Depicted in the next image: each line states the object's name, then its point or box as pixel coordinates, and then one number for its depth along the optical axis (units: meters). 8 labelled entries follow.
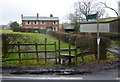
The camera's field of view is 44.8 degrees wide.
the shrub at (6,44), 7.76
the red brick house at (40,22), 59.47
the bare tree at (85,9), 45.41
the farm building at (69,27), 54.66
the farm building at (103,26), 21.44
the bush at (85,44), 7.69
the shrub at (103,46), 8.02
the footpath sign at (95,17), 7.64
